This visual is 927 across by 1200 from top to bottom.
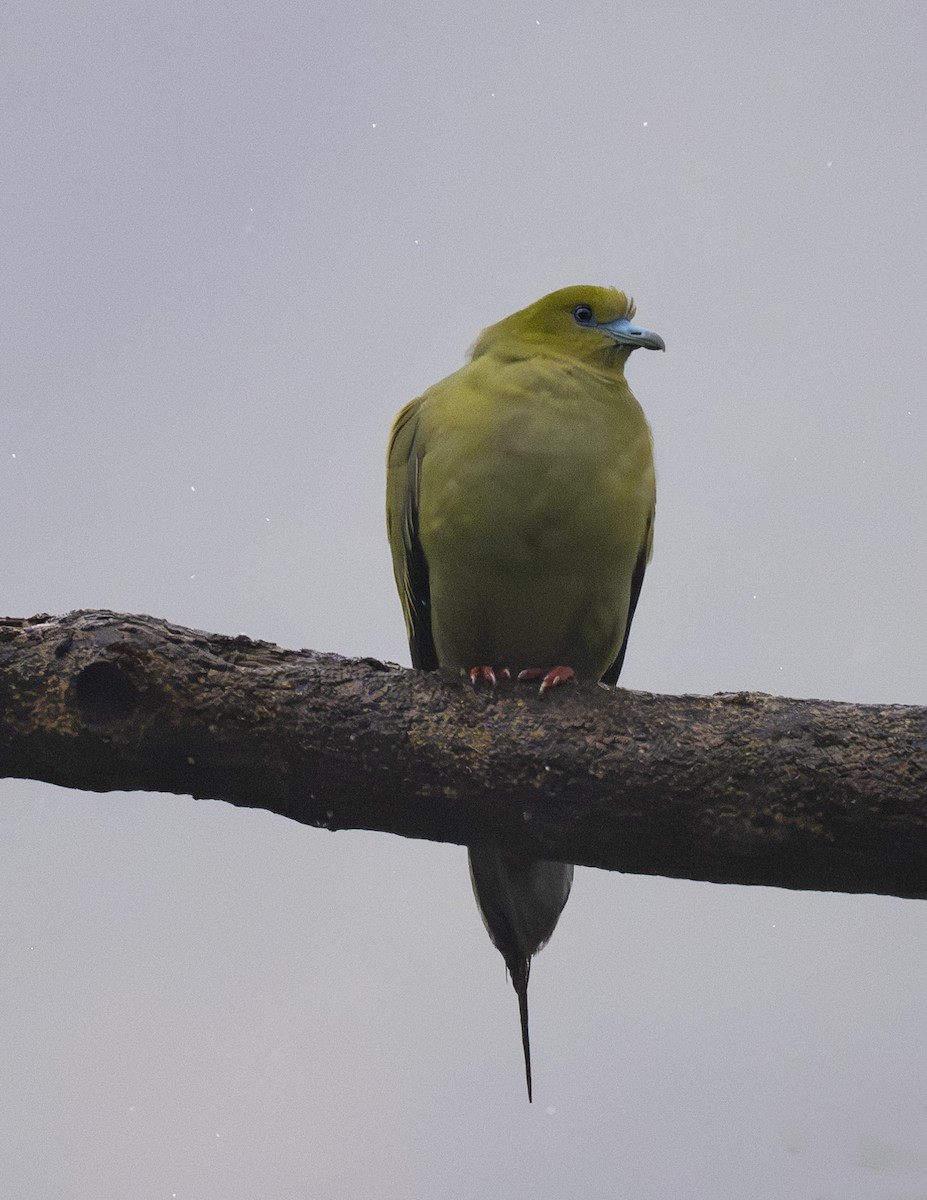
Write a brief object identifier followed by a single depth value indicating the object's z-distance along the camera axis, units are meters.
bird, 6.72
